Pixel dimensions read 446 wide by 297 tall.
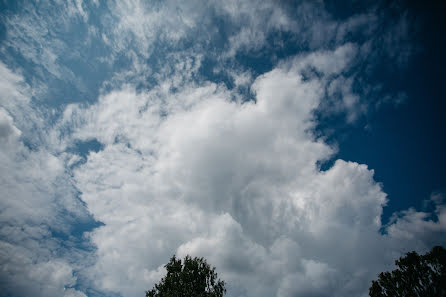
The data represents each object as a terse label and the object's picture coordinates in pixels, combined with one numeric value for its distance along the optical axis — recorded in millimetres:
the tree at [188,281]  31781
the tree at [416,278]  27641
